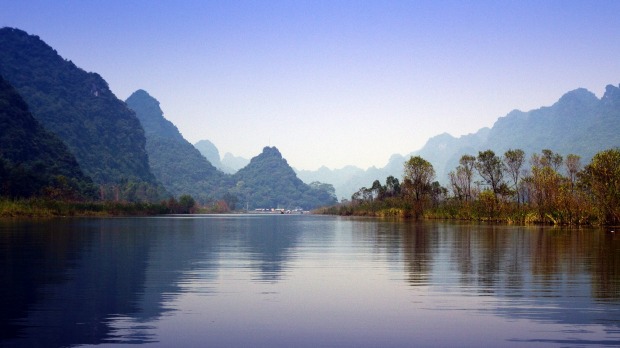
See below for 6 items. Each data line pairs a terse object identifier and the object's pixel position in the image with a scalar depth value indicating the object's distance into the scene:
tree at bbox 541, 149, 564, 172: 67.99
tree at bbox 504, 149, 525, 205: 72.38
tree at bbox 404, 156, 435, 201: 88.62
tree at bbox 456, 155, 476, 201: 78.81
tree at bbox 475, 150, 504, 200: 73.94
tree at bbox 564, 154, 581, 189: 59.71
